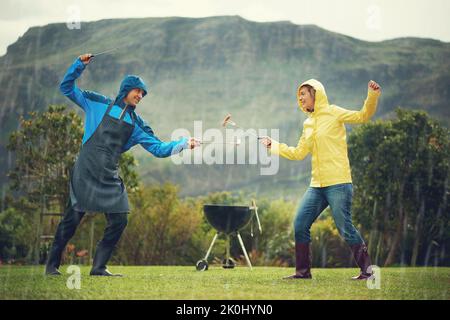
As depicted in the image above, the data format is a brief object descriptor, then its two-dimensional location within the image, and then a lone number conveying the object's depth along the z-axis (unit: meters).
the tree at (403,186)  12.46
